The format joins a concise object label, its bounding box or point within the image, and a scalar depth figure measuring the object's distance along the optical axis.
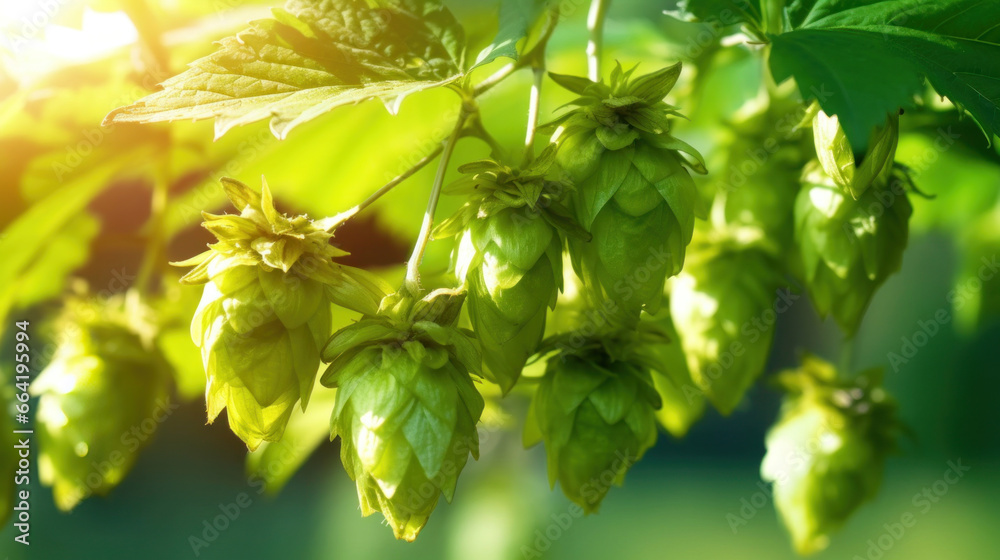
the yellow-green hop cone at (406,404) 0.49
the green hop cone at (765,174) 0.57
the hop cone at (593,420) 0.52
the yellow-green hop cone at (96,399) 0.56
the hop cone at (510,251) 0.49
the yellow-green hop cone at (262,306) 0.49
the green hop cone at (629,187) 0.49
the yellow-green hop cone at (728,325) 0.56
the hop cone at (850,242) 0.53
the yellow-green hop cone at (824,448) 0.61
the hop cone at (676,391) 0.59
